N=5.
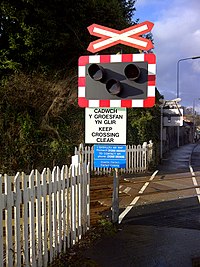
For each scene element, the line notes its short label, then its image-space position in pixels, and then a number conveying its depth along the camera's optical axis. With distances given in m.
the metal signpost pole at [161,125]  19.12
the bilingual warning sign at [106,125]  5.67
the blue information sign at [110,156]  5.76
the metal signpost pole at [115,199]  5.98
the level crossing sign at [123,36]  5.43
